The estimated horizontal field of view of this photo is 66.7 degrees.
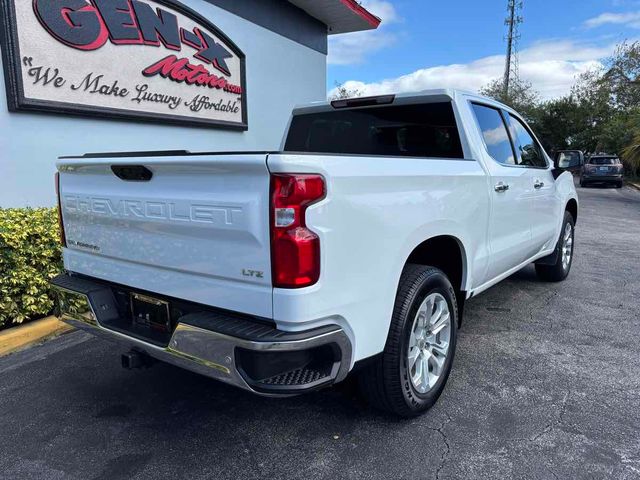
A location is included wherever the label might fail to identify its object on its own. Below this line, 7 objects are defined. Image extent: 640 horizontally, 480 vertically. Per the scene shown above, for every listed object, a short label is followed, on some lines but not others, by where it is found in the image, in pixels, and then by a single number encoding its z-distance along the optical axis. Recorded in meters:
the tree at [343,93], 27.14
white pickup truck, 2.05
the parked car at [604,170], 22.67
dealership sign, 5.37
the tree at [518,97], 41.25
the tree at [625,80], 33.84
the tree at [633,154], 23.81
